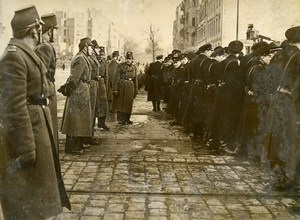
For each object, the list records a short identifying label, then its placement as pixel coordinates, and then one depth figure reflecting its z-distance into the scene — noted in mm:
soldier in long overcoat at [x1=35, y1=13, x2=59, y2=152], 6125
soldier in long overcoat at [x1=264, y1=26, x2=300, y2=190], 5848
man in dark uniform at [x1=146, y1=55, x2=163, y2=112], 17000
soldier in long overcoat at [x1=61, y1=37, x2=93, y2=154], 8367
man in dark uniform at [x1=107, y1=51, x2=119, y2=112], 14258
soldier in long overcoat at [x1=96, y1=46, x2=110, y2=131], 11242
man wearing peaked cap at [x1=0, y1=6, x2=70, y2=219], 3982
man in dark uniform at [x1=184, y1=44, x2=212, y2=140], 10398
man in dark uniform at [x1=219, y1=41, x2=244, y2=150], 8477
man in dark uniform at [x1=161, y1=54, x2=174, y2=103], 16217
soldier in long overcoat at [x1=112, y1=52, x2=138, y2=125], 13164
